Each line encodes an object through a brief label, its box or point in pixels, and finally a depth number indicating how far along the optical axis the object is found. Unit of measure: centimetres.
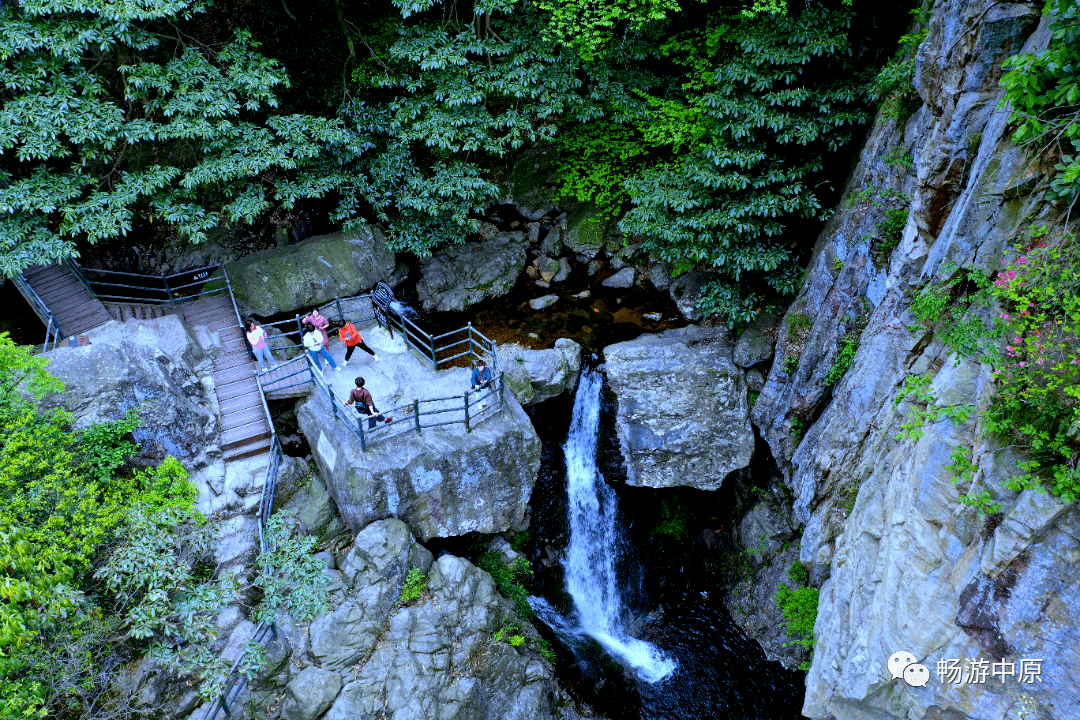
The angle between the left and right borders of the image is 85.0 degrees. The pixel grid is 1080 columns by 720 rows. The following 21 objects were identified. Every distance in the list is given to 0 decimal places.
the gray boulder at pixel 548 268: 1836
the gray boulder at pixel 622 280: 1788
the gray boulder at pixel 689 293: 1622
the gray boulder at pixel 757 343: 1418
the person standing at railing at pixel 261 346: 1318
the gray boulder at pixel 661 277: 1736
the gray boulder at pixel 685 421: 1431
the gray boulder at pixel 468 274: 1770
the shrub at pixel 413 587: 1132
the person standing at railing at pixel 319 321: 1314
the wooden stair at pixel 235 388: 1248
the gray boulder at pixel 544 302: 1752
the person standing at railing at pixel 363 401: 1137
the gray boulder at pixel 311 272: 1550
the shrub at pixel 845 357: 1113
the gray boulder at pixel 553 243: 1869
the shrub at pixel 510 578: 1282
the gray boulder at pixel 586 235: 1845
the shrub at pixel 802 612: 1177
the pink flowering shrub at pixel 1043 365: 585
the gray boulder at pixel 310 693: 1006
